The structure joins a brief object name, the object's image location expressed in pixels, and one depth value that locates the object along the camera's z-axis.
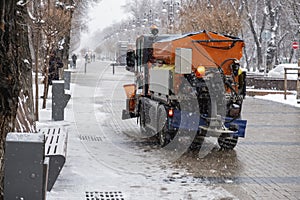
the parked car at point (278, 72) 36.58
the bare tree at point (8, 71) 5.98
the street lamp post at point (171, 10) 44.60
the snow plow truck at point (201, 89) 11.48
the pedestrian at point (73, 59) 64.12
